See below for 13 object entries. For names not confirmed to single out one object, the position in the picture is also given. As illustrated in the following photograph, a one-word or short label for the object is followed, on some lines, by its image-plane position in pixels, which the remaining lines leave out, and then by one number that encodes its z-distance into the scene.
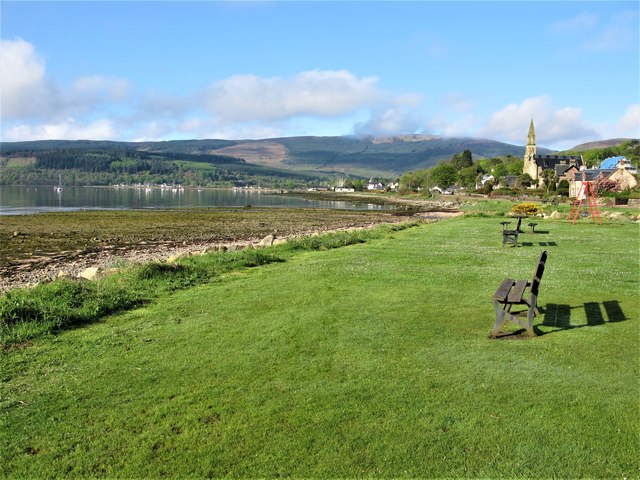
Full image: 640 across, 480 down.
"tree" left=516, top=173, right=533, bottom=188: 125.50
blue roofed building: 82.75
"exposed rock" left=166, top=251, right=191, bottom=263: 21.17
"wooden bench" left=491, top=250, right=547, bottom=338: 9.21
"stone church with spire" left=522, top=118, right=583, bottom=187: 124.88
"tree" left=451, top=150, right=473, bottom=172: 186.25
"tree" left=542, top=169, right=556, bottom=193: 102.75
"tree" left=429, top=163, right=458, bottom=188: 168.88
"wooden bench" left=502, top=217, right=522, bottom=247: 22.70
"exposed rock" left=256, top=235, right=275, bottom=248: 27.27
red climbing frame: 38.34
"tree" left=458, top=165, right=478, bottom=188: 163.00
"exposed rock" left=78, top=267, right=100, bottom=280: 16.35
